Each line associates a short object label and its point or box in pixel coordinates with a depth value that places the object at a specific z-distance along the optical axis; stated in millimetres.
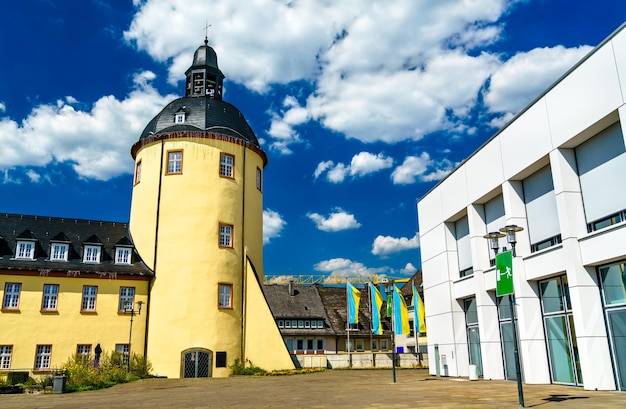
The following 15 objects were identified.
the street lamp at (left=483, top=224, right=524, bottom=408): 14107
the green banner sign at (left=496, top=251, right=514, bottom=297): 15383
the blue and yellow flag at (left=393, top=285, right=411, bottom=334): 41250
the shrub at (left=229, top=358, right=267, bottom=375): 34531
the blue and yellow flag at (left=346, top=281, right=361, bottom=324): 45906
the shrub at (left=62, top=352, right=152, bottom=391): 26708
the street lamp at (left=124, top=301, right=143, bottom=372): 34188
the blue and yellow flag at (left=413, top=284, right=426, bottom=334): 40812
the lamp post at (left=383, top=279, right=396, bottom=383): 25484
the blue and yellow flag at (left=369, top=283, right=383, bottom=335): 43512
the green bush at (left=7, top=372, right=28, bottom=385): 29222
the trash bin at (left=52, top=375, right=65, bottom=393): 23984
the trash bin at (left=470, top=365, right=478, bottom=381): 24625
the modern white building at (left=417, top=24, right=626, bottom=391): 17375
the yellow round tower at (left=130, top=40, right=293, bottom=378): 34656
